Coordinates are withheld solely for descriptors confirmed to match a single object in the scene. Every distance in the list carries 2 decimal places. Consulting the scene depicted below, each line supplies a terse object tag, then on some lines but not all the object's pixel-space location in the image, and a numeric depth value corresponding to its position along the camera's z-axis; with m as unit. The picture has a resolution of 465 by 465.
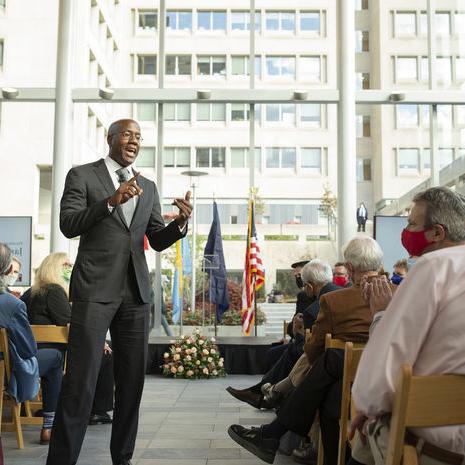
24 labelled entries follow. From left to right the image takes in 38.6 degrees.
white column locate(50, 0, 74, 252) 8.73
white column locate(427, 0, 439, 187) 9.33
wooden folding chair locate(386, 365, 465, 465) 1.37
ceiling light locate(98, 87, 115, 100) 8.88
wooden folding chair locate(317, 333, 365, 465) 2.70
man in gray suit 2.52
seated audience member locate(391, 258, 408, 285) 6.45
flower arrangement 7.30
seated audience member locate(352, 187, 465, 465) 1.43
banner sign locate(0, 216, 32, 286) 8.34
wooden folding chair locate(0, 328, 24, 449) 3.12
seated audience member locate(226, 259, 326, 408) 4.21
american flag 8.33
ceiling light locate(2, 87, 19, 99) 8.91
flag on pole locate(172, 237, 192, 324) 9.10
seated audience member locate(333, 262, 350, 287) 5.83
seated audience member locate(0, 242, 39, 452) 3.20
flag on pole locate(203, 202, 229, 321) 8.54
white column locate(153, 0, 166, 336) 9.20
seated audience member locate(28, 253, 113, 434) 4.00
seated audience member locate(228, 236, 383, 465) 2.81
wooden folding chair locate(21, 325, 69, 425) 3.68
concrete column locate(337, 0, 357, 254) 8.71
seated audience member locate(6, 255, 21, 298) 4.12
